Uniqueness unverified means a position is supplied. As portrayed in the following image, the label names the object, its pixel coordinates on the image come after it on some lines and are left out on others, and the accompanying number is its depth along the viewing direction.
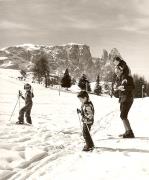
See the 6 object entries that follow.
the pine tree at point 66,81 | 121.06
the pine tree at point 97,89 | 150.38
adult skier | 10.33
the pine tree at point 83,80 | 99.31
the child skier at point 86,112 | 9.37
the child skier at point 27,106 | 17.25
